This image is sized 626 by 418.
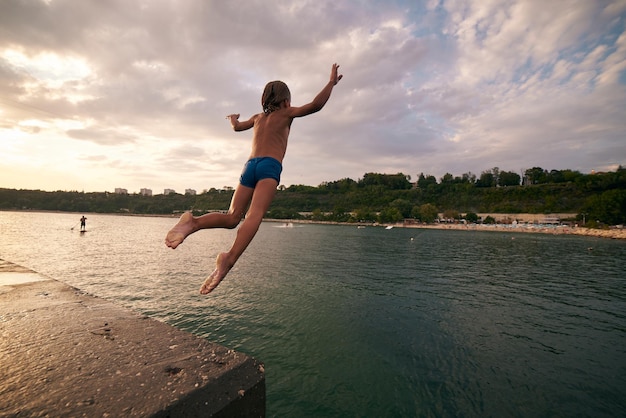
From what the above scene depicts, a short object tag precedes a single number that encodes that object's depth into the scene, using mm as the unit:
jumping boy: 3078
